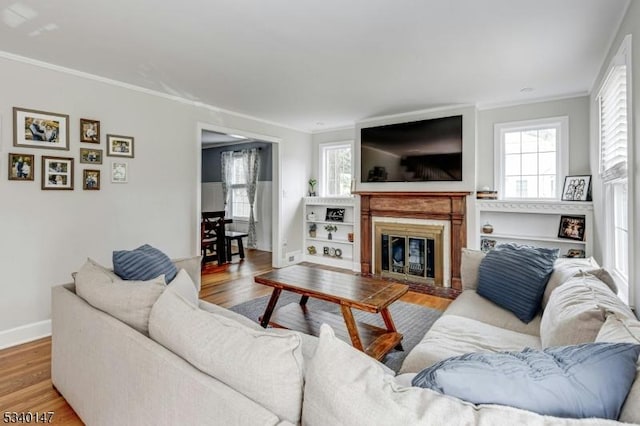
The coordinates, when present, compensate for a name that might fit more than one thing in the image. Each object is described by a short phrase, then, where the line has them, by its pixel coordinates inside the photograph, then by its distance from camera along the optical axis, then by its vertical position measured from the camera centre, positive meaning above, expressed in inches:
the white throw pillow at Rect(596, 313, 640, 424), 29.7 -15.5
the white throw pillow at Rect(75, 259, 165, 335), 58.4 -15.7
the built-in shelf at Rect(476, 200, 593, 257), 144.6 -3.5
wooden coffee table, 94.0 -25.8
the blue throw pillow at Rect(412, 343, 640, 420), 29.8 -15.9
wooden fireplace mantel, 171.3 +1.4
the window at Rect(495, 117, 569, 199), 157.2 +27.7
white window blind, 89.0 +26.8
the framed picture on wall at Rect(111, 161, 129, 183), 135.0 +16.9
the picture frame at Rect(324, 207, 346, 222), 227.1 -1.3
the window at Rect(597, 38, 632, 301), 87.4 +16.2
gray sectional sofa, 29.5 -19.8
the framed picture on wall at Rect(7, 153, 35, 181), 109.5 +15.3
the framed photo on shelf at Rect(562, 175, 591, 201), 144.7 +11.5
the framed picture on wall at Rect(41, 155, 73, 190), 116.7 +14.3
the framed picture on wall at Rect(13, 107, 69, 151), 110.7 +29.0
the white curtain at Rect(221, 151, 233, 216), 305.9 +36.2
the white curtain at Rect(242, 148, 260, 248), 284.7 +31.2
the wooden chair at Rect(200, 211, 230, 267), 219.6 -15.7
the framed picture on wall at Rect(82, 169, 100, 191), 126.7 +12.8
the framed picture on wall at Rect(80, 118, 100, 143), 125.6 +31.6
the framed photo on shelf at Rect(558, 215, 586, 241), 146.9 -6.3
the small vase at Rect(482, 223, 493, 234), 171.6 -7.8
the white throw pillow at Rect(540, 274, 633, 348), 51.2 -16.5
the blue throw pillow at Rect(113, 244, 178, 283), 78.7 -13.0
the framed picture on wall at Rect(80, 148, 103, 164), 126.4 +22.1
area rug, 115.1 -41.4
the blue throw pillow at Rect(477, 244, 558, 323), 83.8 -16.9
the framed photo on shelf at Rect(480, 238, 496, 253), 171.6 -15.7
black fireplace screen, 181.3 -23.8
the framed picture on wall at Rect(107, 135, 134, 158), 133.7 +27.5
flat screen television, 173.5 +34.9
